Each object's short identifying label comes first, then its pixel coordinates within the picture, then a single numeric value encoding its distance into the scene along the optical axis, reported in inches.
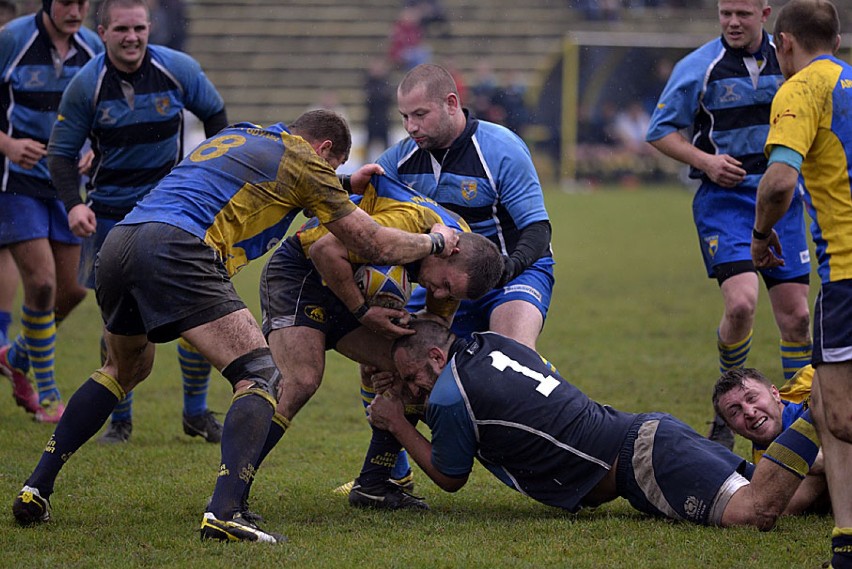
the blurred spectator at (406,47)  2256.4
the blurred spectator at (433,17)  2422.5
